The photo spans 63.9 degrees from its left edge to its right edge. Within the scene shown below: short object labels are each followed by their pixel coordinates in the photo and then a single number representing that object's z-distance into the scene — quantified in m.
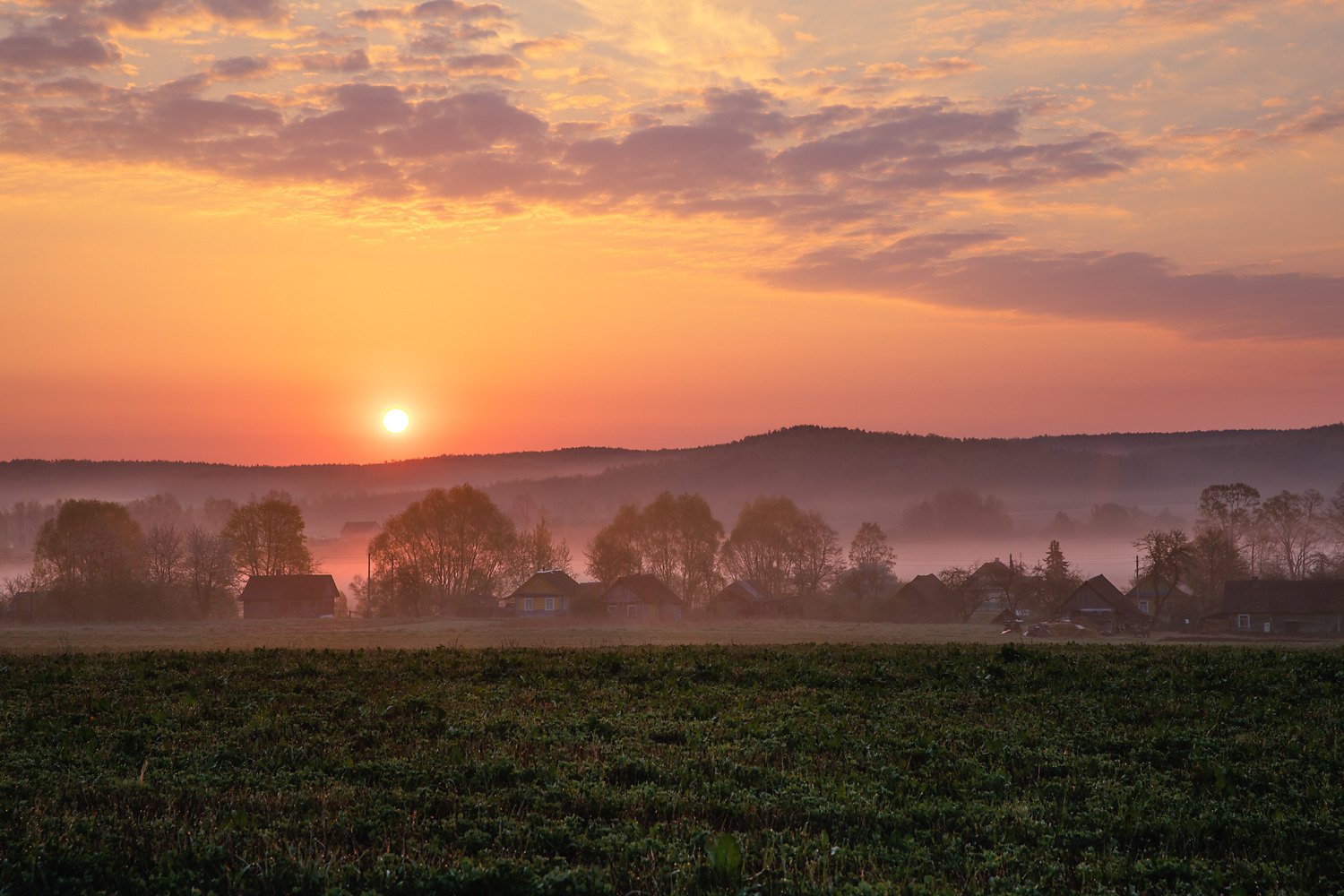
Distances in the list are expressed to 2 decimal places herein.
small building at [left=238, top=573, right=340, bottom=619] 114.75
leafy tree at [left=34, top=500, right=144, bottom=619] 98.94
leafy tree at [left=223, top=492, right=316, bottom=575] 119.06
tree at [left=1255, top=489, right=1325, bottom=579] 125.19
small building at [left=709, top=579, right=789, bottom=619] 114.12
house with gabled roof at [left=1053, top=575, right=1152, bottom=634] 97.50
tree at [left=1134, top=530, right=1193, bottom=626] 97.00
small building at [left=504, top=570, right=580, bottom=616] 116.62
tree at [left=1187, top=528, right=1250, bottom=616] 99.56
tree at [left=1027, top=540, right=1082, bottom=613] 102.19
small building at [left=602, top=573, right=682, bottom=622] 115.25
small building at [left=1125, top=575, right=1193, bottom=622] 101.00
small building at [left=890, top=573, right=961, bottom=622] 108.25
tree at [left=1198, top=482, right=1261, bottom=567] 128.62
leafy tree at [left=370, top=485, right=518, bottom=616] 121.19
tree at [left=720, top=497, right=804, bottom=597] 129.00
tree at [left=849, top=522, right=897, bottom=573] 126.69
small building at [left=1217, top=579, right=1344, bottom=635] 93.12
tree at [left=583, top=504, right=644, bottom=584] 121.50
